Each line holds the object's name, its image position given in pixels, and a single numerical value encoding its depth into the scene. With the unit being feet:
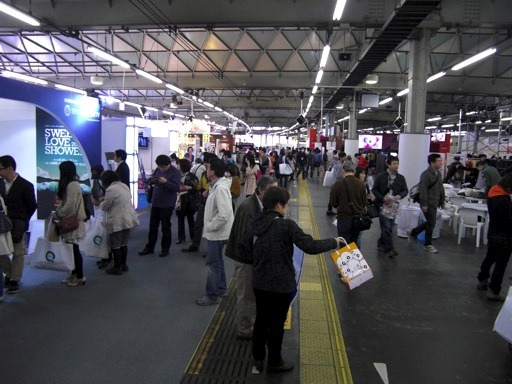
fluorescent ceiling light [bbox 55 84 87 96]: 60.74
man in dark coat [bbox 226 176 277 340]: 11.66
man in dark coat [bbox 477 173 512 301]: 15.78
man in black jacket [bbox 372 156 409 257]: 22.48
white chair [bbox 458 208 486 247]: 26.89
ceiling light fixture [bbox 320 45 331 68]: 34.42
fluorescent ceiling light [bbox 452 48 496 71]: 33.37
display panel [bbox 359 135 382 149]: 71.46
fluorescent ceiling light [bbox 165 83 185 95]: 55.36
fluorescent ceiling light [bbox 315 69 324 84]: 43.41
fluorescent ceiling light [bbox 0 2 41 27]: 24.70
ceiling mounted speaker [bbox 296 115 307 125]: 73.82
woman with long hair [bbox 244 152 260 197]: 31.40
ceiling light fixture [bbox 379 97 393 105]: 71.66
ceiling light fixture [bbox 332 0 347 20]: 24.23
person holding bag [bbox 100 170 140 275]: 18.20
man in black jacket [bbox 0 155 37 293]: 15.92
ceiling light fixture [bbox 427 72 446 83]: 44.51
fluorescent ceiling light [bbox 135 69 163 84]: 44.90
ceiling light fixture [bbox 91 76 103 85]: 56.80
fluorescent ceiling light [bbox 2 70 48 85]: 49.78
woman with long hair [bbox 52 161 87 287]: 16.33
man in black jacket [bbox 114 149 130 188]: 23.18
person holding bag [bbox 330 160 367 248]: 18.74
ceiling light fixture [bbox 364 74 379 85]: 50.98
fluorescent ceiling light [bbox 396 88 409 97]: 56.36
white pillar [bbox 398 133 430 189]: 34.27
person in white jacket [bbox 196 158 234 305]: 14.67
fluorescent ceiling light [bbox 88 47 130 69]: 35.02
